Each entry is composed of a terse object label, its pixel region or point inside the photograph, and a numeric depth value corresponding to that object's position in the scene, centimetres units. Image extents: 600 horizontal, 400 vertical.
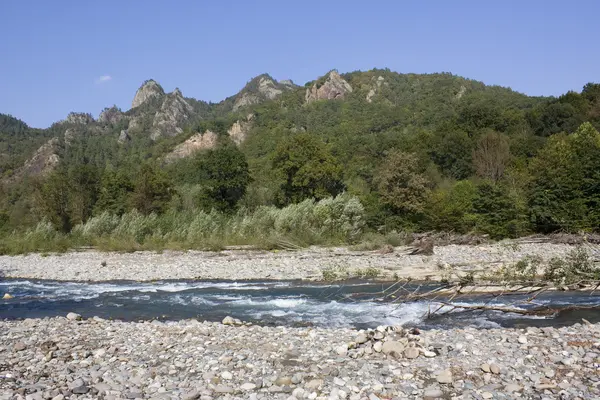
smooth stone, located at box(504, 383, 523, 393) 730
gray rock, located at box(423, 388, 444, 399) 721
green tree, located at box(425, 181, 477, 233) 3231
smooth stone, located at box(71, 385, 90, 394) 768
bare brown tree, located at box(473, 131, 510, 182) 4962
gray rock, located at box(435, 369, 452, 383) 772
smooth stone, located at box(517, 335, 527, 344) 959
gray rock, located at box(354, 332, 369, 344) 976
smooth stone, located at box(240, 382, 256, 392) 775
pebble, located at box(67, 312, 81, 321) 1355
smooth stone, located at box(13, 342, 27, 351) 1021
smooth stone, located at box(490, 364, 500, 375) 801
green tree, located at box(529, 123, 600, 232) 2884
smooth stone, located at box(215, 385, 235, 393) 768
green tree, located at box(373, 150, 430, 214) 3512
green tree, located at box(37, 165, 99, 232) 4716
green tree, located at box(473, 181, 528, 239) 3017
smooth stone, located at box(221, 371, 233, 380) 827
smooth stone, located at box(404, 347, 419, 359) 891
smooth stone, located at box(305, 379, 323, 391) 769
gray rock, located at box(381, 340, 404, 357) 903
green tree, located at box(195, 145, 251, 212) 4403
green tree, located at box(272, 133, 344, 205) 4225
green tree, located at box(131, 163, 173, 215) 4706
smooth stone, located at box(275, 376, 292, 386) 795
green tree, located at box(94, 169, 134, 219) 4882
